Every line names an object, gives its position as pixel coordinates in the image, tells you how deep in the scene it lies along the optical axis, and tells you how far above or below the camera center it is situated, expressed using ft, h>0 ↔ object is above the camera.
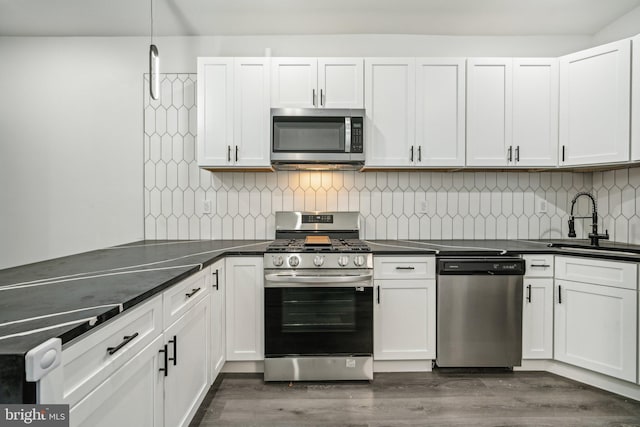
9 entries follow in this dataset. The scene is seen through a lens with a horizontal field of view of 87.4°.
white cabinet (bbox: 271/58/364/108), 8.61 +3.30
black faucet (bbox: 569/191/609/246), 8.26 -0.59
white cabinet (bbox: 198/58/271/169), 8.63 +2.53
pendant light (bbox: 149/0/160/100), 5.87 +2.46
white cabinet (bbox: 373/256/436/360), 7.93 -2.32
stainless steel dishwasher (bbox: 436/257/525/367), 7.79 -2.30
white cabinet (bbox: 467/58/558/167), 8.70 +2.60
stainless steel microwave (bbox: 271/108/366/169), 8.31 +1.86
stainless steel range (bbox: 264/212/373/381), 7.58 -2.37
